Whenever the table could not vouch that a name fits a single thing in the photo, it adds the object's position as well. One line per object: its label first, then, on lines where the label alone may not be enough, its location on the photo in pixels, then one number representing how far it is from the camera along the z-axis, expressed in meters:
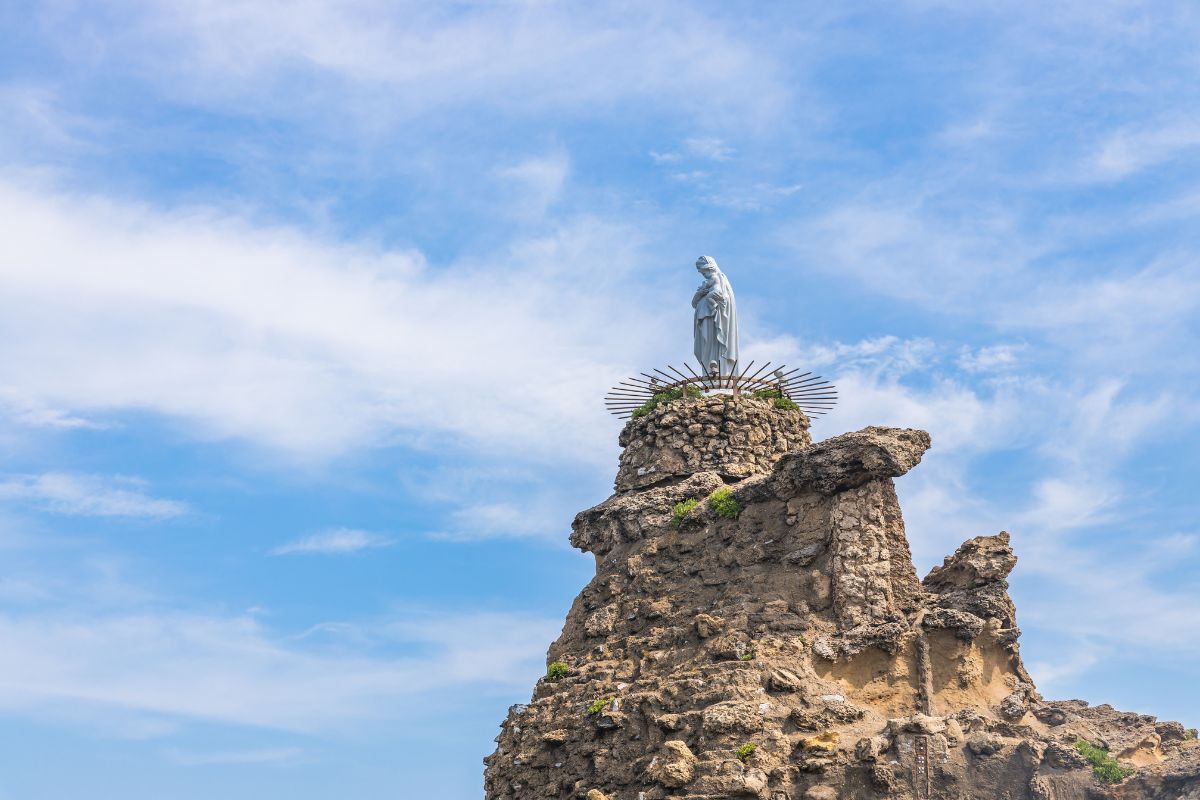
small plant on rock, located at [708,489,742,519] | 29.11
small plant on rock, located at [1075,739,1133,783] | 24.94
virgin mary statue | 33.31
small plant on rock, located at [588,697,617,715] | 27.69
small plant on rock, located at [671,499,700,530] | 29.86
